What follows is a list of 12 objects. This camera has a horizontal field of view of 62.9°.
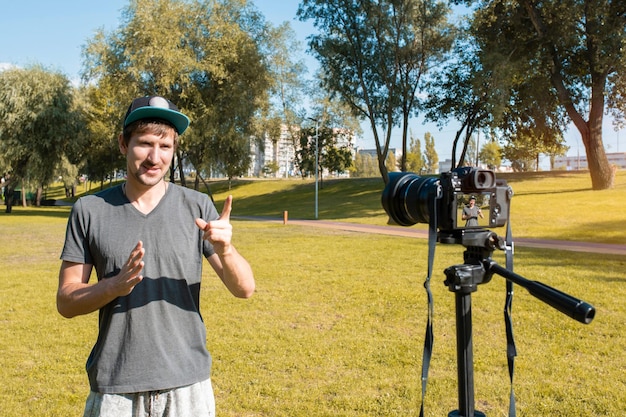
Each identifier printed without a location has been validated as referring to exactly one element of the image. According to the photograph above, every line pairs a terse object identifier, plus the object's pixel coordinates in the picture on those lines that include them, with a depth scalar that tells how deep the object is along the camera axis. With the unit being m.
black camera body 2.02
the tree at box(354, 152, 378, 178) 92.00
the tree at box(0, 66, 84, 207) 29.89
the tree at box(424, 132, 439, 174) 71.06
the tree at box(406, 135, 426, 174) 66.49
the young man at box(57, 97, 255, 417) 1.87
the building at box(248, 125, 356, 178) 53.62
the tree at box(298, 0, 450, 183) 27.44
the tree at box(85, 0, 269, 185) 27.80
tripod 1.94
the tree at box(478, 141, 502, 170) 63.44
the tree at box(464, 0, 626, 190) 22.53
